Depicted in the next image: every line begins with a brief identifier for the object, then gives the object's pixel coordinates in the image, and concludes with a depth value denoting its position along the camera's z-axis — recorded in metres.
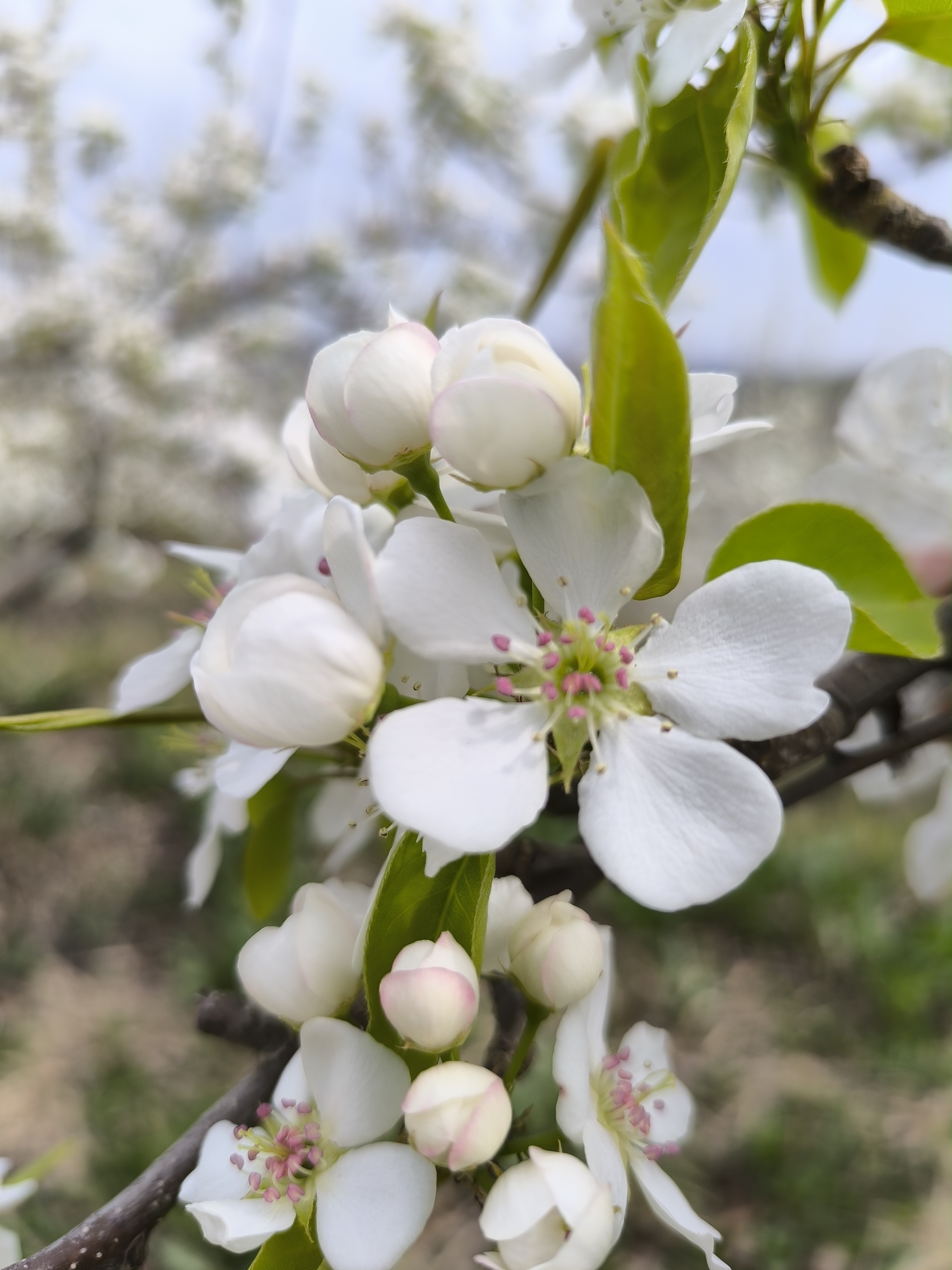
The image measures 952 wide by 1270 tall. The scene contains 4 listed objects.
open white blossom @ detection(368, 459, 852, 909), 0.07
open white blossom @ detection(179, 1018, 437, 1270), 0.07
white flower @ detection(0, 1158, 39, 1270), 0.10
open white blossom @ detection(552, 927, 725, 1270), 0.08
